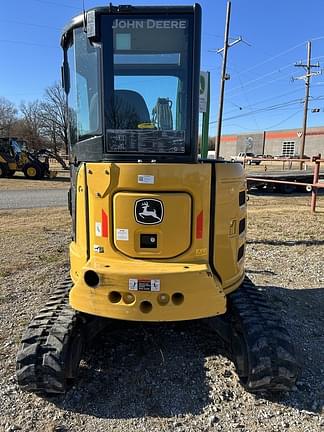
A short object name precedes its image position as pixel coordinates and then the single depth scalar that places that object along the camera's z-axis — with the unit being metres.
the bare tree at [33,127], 55.60
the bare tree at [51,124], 53.58
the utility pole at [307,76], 35.84
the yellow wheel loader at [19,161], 23.06
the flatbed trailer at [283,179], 16.19
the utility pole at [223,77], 20.13
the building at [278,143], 63.38
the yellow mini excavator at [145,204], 2.85
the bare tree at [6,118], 63.96
